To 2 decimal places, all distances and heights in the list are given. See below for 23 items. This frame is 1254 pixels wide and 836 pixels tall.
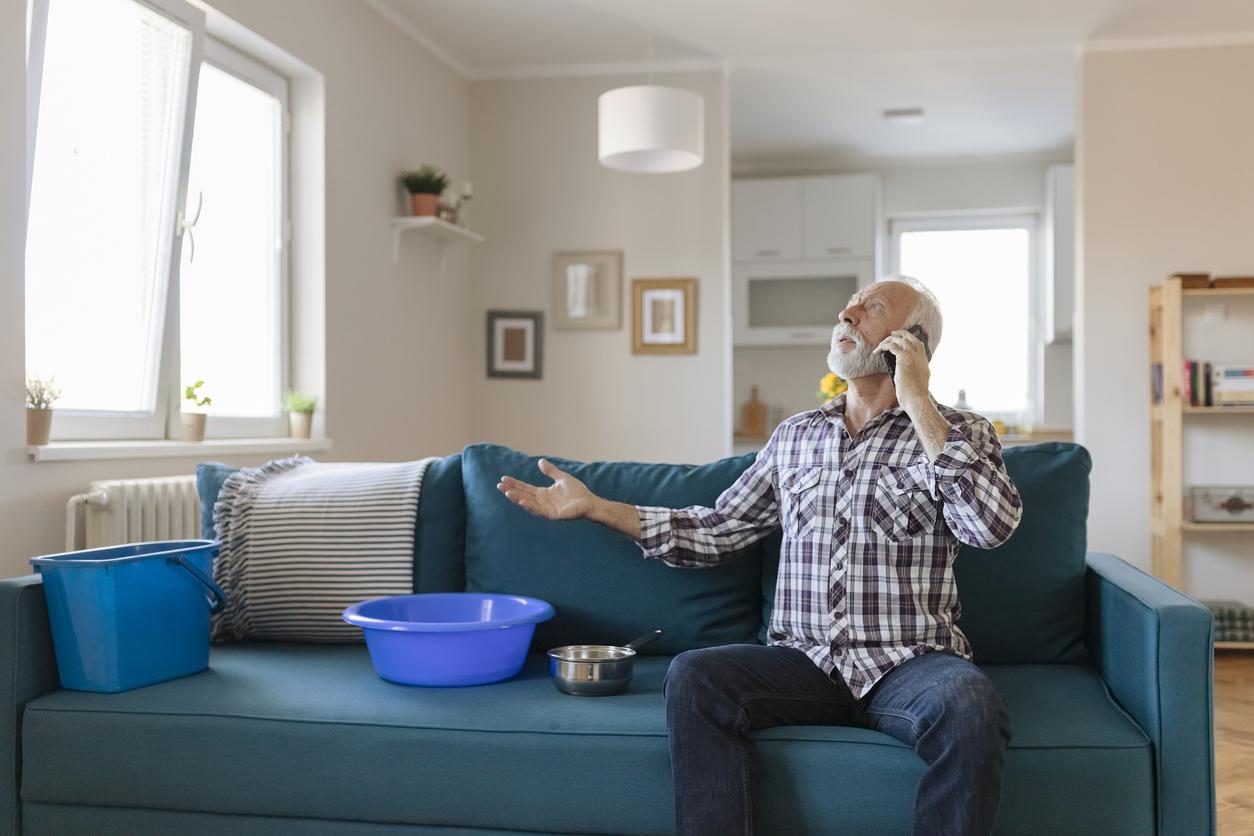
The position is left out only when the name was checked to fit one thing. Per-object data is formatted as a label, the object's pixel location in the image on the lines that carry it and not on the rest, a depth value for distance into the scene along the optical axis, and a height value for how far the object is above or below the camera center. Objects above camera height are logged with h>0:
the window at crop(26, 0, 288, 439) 3.08 +0.66
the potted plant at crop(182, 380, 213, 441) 3.56 +0.06
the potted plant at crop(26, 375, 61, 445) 2.90 +0.07
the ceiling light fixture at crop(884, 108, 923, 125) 6.27 +1.80
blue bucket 2.11 -0.34
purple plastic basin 2.10 -0.39
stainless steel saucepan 2.06 -0.43
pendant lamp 4.13 +1.16
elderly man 1.75 -0.23
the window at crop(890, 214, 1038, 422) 7.33 +0.87
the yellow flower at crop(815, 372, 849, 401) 3.86 +0.19
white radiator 2.95 -0.20
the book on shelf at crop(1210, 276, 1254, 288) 4.75 +0.67
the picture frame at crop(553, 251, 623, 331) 5.58 +0.74
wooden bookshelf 4.75 +0.06
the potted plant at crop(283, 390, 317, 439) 4.18 +0.09
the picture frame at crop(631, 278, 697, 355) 5.50 +0.60
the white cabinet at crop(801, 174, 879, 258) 7.02 +1.39
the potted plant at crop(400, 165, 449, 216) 4.90 +1.07
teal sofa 1.79 -0.48
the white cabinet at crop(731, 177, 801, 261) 7.09 +1.38
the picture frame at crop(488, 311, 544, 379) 5.67 +0.47
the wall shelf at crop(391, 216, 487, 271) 4.84 +0.92
